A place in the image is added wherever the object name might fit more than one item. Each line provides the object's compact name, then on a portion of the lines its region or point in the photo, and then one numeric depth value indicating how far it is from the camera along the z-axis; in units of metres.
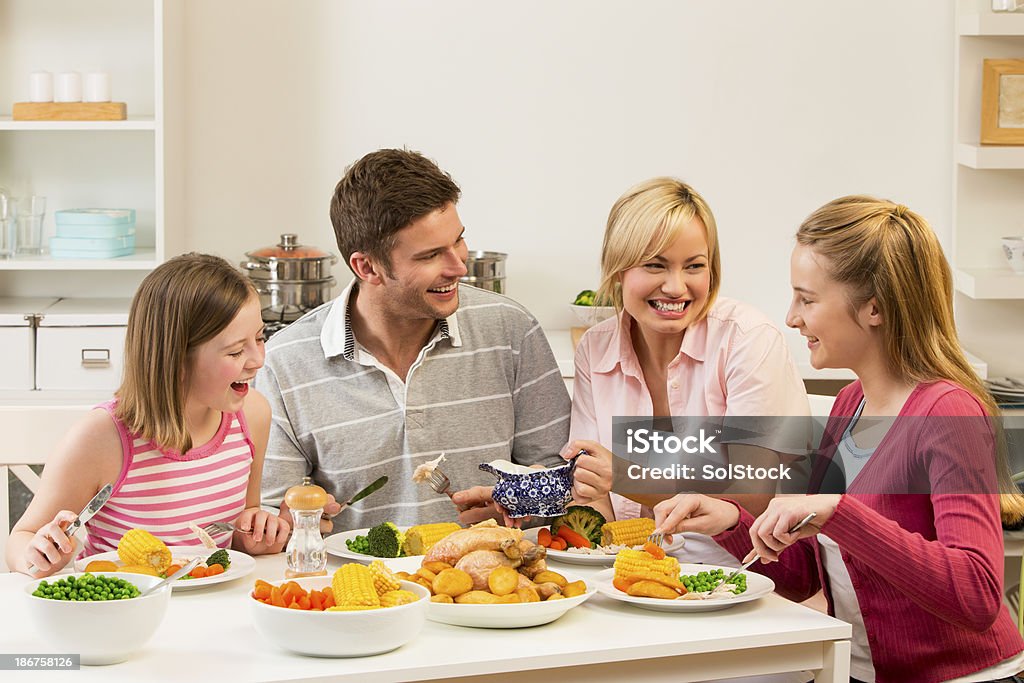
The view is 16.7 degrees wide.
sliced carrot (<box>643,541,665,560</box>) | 5.11
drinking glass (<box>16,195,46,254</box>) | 6.98
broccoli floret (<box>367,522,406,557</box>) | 5.22
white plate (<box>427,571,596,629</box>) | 4.88
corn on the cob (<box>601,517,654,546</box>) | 5.27
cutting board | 6.73
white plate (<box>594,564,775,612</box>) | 4.97
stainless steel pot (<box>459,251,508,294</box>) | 6.91
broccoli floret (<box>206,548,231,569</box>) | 5.14
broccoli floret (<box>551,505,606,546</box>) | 5.28
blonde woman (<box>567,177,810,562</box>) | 5.58
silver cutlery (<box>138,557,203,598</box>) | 4.86
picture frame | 7.14
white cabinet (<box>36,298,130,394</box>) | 6.68
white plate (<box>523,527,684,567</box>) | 5.21
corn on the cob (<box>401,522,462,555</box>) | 5.23
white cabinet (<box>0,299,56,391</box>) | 6.66
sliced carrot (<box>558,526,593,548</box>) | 5.26
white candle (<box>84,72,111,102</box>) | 6.78
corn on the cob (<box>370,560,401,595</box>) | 4.89
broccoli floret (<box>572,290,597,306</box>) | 7.10
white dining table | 4.77
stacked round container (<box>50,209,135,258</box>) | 6.77
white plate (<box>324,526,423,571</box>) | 5.20
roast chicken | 4.96
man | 5.66
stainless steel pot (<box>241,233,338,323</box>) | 6.76
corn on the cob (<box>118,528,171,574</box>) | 5.04
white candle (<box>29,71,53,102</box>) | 6.76
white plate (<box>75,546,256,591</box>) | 5.05
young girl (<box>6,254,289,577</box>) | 5.28
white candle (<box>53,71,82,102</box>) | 6.77
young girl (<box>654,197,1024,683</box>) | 5.00
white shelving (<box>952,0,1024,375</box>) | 7.29
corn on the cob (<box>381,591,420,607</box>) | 4.82
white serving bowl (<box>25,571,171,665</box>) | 4.75
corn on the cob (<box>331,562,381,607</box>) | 4.82
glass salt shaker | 5.04
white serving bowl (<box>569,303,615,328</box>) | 6.75
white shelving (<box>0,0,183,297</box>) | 7.10
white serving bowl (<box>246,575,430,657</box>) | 4.77
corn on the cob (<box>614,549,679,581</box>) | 5.03
